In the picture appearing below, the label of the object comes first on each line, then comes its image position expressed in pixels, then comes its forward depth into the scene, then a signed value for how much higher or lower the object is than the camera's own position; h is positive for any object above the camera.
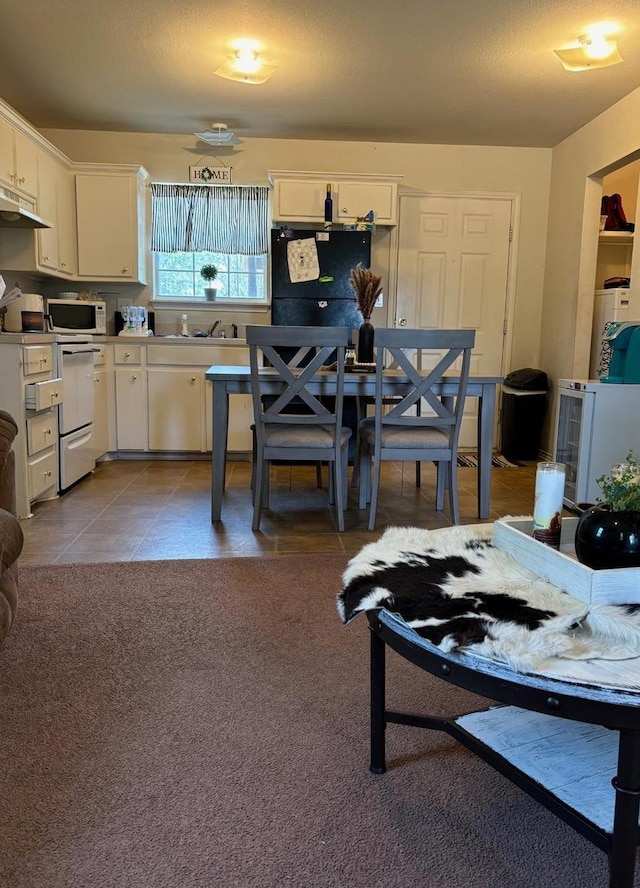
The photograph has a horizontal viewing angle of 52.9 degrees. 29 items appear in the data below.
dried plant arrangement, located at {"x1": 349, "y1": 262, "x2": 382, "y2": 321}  3.44 +0.30
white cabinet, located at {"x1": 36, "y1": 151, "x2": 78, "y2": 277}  4.26 +0.84
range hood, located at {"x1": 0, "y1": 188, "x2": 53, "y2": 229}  3.48 +0.71
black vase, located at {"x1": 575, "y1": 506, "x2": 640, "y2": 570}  1.18 -0.35
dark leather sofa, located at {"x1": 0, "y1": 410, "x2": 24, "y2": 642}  1.64 -0.50
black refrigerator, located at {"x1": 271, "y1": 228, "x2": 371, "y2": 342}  4.84 +0.52
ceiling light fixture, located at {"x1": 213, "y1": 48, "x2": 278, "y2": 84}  3.51 +1.50
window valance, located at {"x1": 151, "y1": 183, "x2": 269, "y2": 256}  5.12 +0.98
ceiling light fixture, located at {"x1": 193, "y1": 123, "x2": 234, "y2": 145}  4.69 +1.49
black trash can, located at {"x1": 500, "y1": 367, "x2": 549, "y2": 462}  5.11 -0.50
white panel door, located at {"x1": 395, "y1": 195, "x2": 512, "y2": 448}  5.27 +0.66
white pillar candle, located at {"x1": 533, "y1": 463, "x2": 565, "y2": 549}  1.39 -0.33
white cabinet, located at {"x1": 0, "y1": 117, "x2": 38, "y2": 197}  3.71 +1.05
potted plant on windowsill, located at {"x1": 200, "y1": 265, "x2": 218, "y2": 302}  5.06 +0.51
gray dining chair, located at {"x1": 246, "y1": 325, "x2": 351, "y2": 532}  2.94 -0.33
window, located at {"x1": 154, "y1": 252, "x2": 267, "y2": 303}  5.29 +0.53
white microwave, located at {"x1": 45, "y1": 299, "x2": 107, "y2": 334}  4.46 +0.16
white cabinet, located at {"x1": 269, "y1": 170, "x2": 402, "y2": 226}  4.88 +1.13
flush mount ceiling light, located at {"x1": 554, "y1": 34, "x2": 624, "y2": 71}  3.24 +1.49
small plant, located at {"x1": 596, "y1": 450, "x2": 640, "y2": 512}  1.23 -0.27
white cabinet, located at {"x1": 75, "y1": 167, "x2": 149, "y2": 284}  4.77 +0.85
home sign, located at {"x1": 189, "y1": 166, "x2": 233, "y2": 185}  5.09 +1.30
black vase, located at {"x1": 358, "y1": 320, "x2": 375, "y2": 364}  3.59 +0.01
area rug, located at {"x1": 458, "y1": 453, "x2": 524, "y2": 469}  4.93 -0.88
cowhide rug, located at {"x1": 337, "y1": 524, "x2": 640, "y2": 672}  0.98 -0.44
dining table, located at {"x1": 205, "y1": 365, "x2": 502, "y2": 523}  3.15 -0.23
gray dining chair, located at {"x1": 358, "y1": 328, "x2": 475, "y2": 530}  3.02 -0.35
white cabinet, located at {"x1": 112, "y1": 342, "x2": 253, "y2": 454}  4.71 -0.43
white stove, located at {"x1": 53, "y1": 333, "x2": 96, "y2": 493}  3.69 -0.41
